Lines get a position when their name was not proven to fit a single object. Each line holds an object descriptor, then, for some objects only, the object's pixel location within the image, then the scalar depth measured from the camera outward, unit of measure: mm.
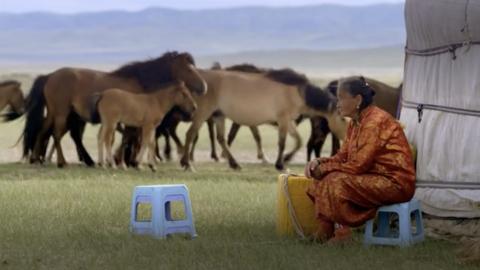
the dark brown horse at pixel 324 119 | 28879
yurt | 14687
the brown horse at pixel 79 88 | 27606
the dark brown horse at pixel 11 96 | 30812
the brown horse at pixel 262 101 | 29067
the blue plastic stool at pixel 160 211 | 14510
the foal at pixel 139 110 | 26403
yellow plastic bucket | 14864
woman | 13921
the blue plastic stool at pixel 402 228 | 14027
